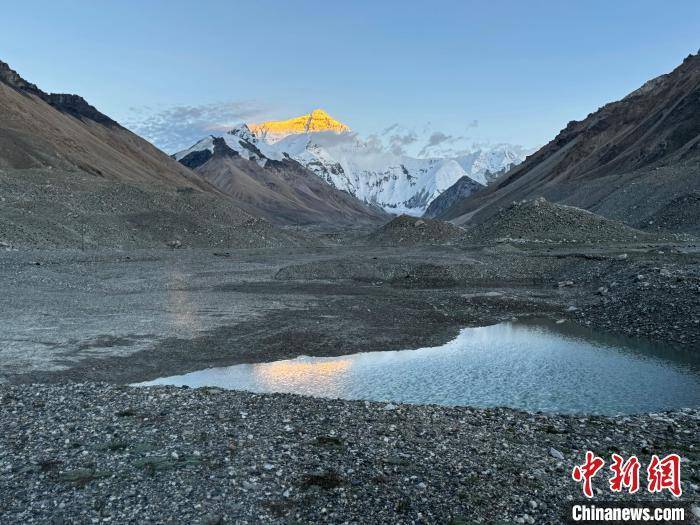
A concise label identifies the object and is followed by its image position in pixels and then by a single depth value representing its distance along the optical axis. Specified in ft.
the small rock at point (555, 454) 43.86
